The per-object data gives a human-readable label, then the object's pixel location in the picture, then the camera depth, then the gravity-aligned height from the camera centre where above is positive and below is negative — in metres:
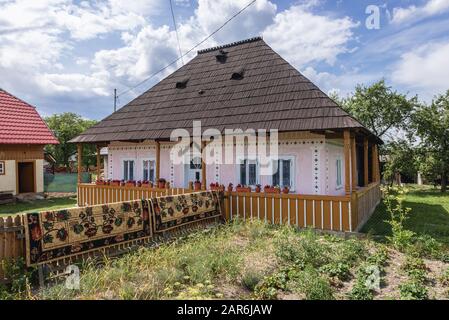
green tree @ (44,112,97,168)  40.81 +3.84
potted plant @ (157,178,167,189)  11.69 -0.60
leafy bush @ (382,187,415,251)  6.75 -1.58
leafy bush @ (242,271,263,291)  4.88 -1.73
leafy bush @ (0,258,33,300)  4.46 -1.56
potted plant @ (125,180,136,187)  12.62 -0.59
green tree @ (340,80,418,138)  24.22 +4.19
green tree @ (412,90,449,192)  22.22 +2.22
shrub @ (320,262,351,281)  5.23 -1.73
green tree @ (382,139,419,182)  24.05 +0.30
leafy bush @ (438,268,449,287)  4.96 -1.80
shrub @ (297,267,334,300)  4.34 -1.69
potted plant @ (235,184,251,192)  9.93 -0.71
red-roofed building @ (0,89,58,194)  16.94 +1.42
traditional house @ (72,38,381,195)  9.79 +1.51
